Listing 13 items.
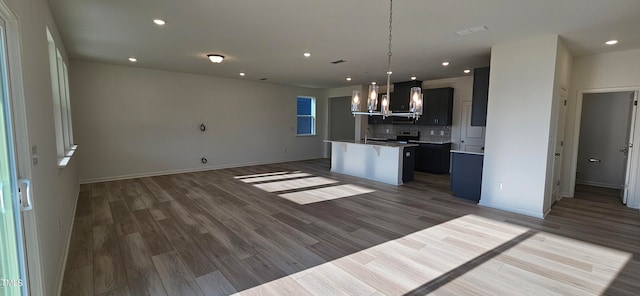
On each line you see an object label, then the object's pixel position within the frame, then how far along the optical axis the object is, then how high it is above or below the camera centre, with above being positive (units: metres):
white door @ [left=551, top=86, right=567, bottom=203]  4.29 -0.29
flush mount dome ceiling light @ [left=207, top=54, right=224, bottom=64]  4.85 +1.17
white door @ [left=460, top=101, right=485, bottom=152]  6.83 -0.12
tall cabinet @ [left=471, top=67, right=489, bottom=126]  4.87 +0.54
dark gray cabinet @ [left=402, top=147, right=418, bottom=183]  6.00 -0.81
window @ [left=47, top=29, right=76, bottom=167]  3.30 +0.27
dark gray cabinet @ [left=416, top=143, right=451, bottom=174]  7.03 -0.81
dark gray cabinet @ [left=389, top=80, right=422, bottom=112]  7.77 +0.88
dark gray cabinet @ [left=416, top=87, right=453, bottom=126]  7.08 +0.50
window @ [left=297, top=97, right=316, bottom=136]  9.50 +0.31
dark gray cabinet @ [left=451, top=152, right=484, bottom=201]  4.70 -0.84
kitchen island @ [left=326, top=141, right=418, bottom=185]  5.91 -0.78
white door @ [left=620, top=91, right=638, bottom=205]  4.49 -0.45
